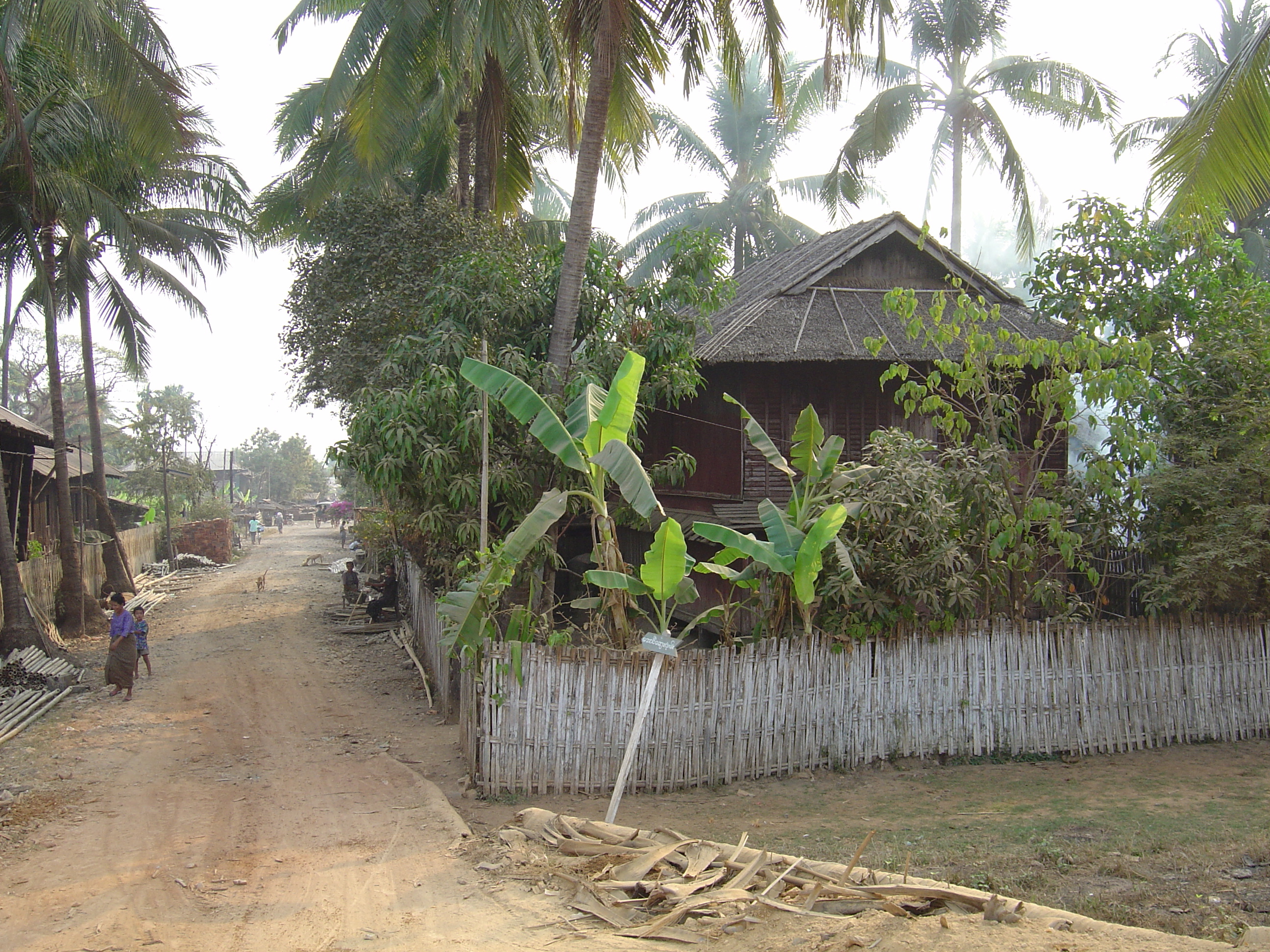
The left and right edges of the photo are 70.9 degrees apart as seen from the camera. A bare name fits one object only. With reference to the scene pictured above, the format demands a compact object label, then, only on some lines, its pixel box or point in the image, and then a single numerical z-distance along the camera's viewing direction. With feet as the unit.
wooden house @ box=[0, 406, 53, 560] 50.96
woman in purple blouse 37.40
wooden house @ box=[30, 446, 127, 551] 72.18
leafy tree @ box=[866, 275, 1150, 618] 28.96
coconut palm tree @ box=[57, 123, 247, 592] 53.98
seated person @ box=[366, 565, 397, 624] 55.06
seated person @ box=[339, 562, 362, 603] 62.75
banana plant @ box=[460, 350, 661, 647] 24.40
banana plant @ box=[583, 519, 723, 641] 24.27
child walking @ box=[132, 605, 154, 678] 39.65
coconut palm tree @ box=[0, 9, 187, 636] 34.40
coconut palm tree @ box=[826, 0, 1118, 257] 65.51
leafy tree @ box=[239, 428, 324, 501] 229.45
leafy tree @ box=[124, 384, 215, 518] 107.76
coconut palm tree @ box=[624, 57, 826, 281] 95.91
